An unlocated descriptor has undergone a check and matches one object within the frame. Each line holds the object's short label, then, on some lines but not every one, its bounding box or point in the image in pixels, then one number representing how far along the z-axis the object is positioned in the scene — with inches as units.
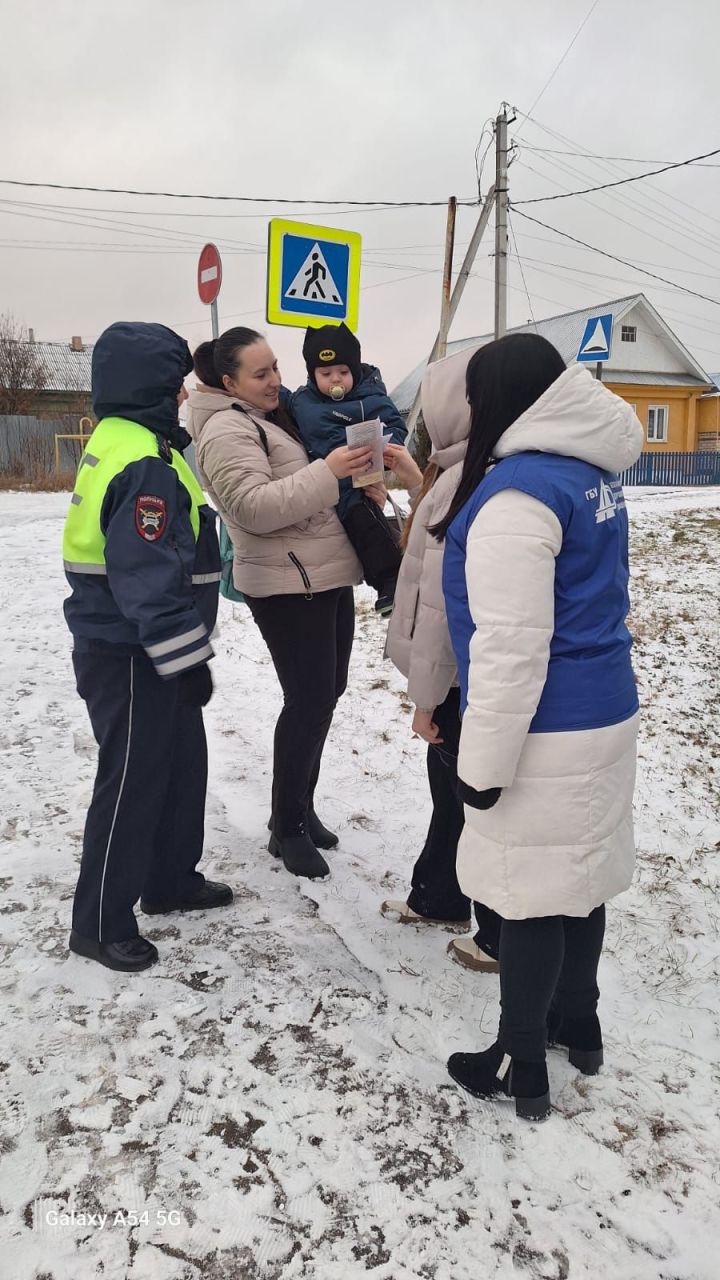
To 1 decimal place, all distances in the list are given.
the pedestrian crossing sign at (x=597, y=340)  447.2
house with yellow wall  1221.7
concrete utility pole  650.2
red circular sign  281.5
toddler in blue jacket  117.0
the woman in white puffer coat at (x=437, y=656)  89.9
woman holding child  109.0
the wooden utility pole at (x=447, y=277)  619.1
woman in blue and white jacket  70.4
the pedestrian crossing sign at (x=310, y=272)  204.4
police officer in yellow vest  90.4
